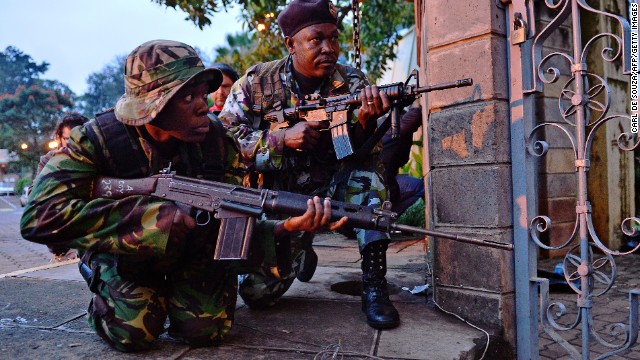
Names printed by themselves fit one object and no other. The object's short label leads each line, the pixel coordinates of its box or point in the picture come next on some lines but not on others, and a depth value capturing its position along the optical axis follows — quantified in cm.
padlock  218
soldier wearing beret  257
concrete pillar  229
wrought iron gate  187
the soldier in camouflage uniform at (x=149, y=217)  200
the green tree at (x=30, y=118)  3017
